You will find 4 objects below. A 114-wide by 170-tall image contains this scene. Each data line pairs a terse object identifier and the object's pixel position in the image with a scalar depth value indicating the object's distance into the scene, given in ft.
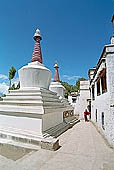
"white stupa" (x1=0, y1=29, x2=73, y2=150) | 19.79
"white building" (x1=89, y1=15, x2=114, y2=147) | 17.06
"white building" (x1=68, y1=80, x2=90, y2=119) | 59.11
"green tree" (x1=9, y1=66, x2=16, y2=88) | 95.50
